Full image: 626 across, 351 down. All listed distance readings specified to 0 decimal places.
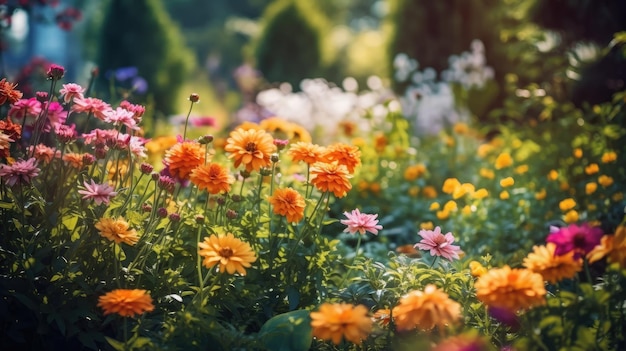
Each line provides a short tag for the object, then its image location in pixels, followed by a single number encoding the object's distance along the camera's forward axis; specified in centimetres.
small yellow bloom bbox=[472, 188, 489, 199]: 305
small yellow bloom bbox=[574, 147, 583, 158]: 346
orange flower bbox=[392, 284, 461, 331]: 150
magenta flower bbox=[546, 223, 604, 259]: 163
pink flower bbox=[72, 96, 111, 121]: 205
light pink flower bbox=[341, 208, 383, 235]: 202
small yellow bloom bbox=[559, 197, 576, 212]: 300
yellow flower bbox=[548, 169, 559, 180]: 349
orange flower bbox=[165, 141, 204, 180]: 199
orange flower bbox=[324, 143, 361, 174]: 213
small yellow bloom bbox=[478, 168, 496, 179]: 372
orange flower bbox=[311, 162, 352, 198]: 201
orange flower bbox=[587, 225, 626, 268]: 160
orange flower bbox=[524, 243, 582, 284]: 164
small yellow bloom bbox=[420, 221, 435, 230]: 316
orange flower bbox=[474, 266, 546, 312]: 155
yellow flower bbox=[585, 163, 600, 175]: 325
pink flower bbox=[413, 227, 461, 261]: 198
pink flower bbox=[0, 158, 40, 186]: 183
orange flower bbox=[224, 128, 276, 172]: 198
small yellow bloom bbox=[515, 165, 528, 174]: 359
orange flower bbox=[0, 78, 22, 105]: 203
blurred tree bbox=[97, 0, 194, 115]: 821
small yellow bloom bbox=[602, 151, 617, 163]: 325
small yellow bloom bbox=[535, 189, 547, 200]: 336
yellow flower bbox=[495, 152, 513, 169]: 343
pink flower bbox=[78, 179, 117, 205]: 180
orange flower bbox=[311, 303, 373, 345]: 151
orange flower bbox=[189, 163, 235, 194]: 191
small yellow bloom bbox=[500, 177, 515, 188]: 307
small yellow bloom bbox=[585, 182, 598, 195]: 317
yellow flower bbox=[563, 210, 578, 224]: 290
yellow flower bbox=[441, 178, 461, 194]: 317
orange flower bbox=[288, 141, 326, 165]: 211
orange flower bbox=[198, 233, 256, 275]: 169
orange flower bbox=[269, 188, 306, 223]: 198
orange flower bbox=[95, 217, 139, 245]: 177
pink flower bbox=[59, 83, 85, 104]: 209
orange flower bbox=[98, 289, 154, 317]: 161
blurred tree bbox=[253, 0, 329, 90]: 909
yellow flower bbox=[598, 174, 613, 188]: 313
